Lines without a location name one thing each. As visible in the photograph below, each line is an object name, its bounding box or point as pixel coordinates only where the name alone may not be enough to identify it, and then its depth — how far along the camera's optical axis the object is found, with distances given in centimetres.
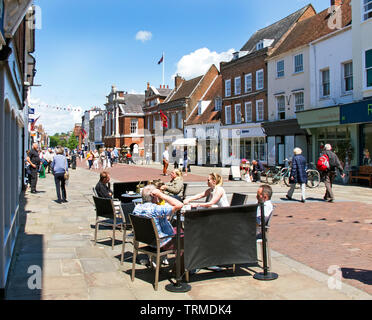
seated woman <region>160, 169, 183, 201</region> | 918
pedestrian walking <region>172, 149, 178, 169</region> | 4433
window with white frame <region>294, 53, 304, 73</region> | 2634
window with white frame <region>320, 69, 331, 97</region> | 2355
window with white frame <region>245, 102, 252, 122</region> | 3362
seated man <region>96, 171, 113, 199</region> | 826
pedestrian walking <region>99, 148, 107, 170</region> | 3475
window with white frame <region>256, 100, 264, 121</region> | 3186
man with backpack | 1246
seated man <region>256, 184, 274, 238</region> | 566
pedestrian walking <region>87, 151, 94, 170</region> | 3409
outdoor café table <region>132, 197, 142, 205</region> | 766
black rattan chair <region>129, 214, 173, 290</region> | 489
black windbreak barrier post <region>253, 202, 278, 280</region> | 512
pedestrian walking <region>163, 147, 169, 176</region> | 2489
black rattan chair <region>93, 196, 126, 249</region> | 698
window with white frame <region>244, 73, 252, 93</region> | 3331
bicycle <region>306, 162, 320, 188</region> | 1755
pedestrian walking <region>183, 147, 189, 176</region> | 2729
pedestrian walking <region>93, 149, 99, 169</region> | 3309
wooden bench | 1822
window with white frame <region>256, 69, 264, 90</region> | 3160
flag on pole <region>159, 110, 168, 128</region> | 4991
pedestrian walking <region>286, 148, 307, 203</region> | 1233
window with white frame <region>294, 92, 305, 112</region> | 2658
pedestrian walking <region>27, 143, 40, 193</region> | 1429
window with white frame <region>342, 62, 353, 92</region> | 2131
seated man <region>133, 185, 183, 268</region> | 522
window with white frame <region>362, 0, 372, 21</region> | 1903
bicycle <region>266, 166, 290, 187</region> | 1842
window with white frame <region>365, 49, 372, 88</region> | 1905
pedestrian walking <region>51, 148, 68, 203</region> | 1184
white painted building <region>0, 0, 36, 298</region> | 441
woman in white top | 629
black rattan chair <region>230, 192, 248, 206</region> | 680
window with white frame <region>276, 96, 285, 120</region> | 2903
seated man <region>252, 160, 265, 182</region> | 2038
